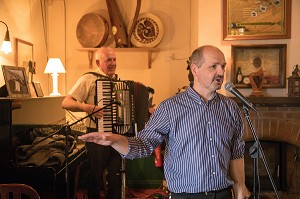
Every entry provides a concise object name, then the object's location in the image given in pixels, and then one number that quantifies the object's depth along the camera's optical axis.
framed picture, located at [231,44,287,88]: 3.40
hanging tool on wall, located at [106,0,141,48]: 4.15
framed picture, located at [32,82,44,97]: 3.65
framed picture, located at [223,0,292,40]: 3.36
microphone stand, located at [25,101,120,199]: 2.23
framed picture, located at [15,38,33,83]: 3.40
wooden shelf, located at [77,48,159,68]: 4.22
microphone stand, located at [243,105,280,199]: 1.63
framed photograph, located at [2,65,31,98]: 2.66
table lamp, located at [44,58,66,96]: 3.82
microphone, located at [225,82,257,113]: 1.60
